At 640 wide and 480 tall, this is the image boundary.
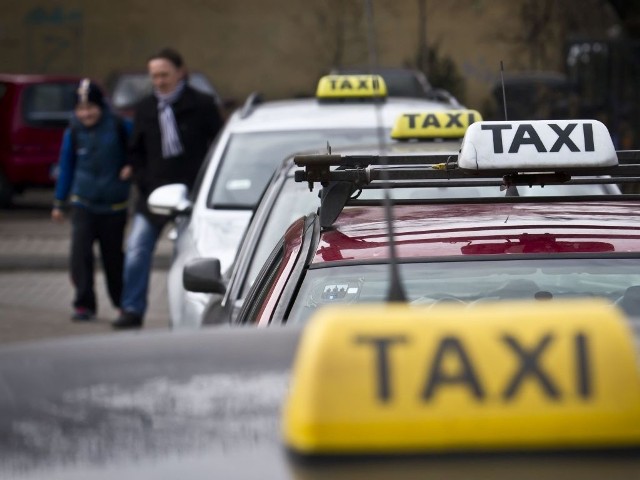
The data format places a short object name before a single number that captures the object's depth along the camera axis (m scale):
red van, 38.03
